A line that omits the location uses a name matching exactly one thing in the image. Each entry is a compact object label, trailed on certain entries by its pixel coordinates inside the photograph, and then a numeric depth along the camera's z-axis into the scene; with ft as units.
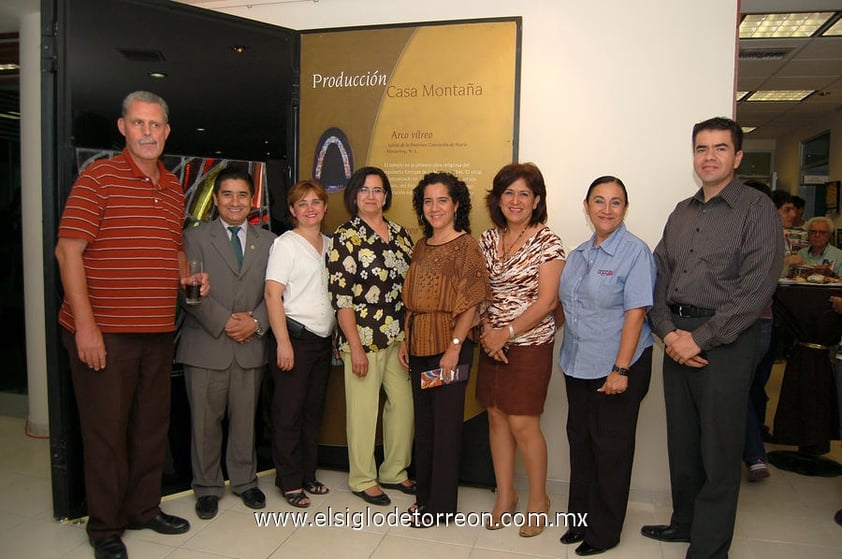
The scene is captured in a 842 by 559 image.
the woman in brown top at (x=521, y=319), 8.75
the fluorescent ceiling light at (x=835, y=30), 18.27
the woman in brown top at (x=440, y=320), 8.96
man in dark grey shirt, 7.61
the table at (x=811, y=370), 12.01
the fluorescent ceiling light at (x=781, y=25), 17.49
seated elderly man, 14.57
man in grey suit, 9.75
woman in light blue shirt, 8.13
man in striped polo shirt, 8.23
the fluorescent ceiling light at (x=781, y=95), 27.02
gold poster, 10.71
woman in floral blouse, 9.66
